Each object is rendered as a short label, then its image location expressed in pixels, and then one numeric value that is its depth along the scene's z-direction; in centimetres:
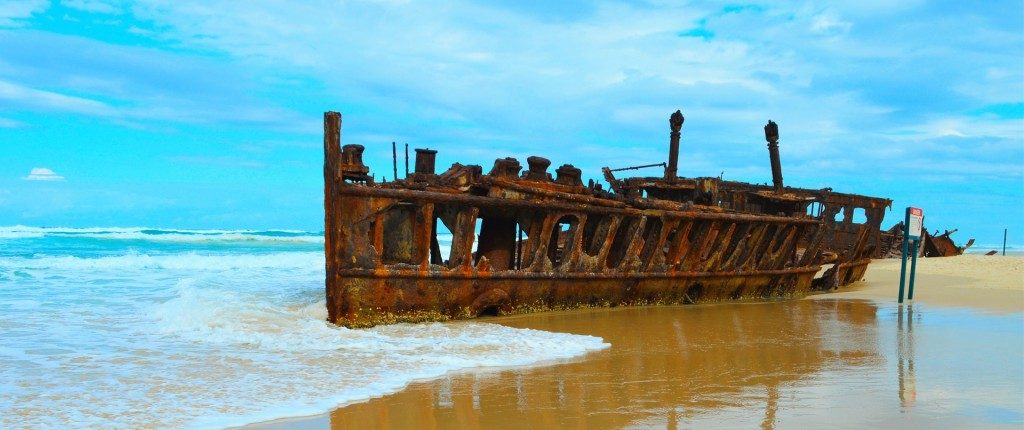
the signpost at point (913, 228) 1269
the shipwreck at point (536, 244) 881
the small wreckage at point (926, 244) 3010
